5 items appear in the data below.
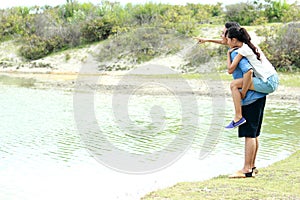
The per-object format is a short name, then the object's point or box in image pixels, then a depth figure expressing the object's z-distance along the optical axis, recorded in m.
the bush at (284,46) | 29.89
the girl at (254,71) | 6.41
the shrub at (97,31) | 43.09
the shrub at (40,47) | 43.62
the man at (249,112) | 6.48
